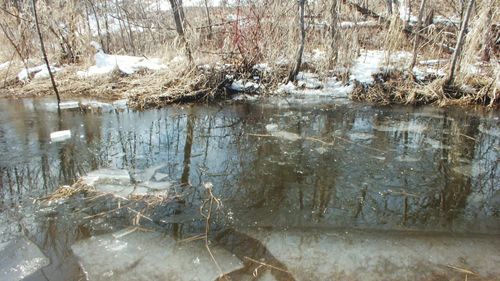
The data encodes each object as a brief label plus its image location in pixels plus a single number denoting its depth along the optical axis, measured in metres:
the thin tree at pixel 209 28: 7.96
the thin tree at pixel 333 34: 7.22
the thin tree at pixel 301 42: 7.27
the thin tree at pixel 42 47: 6.33
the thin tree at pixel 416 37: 6.81
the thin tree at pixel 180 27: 7.23
